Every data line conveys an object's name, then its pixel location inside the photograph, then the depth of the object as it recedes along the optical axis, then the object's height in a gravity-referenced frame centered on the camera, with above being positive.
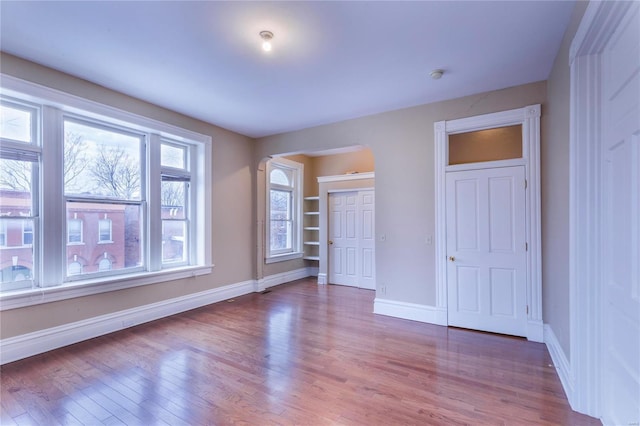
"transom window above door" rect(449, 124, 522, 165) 3.63 +0.87
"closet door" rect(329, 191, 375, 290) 6.02 -0.56
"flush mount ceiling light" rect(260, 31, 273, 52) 2.42 +1.48
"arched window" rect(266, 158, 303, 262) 6.17 +0.09
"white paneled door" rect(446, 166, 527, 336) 3.38 -0.46
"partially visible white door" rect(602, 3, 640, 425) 1.48 -0.07
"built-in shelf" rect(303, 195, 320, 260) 6.99 -0.35
